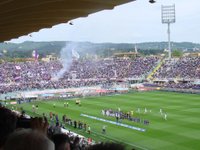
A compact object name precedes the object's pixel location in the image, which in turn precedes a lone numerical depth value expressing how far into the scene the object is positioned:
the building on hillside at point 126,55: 143.59
